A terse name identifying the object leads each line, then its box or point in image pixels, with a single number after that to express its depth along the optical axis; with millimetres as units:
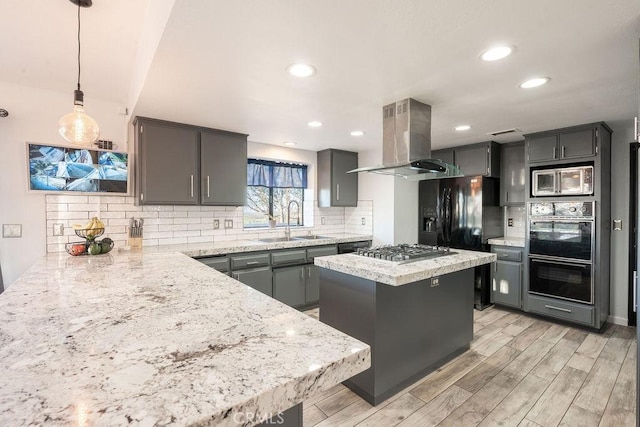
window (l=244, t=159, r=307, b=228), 4090
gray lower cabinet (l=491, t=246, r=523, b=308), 3688
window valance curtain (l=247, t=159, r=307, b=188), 4074
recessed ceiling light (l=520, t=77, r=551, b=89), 2037
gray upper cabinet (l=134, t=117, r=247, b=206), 2898
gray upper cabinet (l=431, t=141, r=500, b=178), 3926
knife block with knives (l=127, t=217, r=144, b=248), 2902
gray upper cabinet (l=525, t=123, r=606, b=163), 3133
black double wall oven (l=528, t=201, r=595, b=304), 3168
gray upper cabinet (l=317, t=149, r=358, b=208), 4410
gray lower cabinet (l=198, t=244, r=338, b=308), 3170
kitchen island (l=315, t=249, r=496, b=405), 1985
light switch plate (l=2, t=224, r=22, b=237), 2504
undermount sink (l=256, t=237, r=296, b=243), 3915
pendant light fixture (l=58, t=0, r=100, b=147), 1842
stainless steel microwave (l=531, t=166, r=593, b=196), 3186
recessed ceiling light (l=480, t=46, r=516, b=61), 1642
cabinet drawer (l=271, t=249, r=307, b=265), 3463
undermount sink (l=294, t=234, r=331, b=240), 4285
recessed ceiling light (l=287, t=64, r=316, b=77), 1854
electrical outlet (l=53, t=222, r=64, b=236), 2678
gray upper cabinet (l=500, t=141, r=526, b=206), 3887
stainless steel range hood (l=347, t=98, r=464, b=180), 2355
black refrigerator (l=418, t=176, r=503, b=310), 3891
